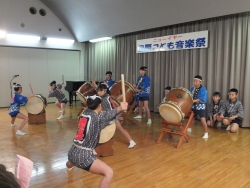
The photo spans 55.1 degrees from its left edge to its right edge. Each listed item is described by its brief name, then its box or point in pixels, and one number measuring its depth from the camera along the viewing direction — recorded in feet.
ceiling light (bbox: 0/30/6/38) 25.01
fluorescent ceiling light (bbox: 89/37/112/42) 28.06
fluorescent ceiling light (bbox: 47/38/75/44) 28.84
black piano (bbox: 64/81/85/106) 26.77
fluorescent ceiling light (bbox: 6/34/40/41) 25.72
